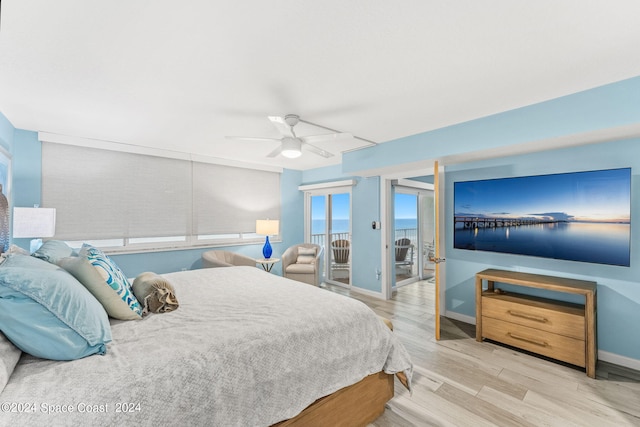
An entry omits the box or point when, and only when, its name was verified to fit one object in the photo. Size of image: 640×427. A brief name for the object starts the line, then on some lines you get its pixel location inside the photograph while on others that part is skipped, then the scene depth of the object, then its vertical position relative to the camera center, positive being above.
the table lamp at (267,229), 4.82 -0.21
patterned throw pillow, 1.51 -0.38
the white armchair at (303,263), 4.67 -0.82
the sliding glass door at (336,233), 5.34 -0.32
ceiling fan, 2.58 +0.76
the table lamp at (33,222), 2.62 -0.06
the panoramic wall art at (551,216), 2.42 +0.02
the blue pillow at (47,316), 1.08 -0.41
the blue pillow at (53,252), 1.76 -0.25
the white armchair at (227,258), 4.18 -0.66
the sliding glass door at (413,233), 5.38 -0.34
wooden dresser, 2.37 -0.97
